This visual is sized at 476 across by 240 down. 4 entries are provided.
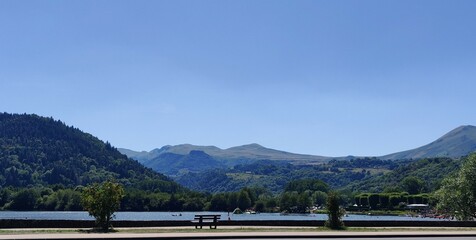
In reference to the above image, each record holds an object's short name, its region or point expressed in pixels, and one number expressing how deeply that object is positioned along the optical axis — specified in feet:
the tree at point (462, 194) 223.51
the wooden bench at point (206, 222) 138.10
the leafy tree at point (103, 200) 132.98
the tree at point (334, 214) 141.38
